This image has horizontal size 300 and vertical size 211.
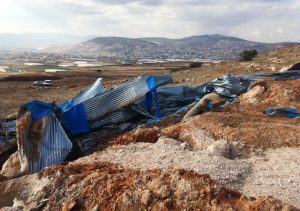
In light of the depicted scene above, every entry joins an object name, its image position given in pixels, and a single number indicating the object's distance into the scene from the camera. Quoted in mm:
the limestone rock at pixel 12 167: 3996
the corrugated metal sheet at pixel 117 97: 4831
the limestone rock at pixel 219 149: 3816
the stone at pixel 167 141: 4051
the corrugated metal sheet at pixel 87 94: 5046
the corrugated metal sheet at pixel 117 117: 4883
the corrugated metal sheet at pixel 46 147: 4077
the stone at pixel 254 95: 5862
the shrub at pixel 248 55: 16824
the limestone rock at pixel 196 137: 4055
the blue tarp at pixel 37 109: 4430
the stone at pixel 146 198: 2977
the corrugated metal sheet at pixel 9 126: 5085
